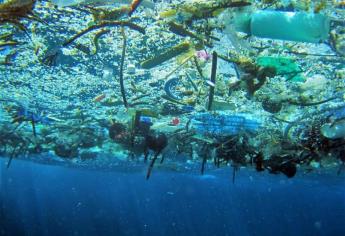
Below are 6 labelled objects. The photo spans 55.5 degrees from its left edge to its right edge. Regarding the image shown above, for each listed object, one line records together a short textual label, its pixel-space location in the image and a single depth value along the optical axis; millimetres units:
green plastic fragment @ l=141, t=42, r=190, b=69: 6935
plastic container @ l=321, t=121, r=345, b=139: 8109
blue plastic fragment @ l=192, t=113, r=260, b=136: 11758
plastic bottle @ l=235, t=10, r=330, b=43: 4719
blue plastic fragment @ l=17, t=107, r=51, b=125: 13099
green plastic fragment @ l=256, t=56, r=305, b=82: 6934
